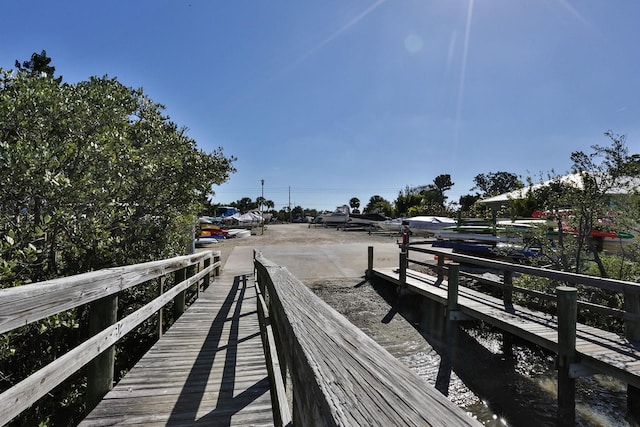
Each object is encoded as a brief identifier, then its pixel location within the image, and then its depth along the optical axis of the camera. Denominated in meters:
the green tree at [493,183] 76.10
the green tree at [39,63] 18.09
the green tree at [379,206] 52.91
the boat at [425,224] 22.37
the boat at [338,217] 41.12
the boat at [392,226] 27.64
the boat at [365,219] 38.08
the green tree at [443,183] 76.44
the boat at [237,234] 26.36
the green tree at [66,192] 3.32
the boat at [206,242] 20.68
